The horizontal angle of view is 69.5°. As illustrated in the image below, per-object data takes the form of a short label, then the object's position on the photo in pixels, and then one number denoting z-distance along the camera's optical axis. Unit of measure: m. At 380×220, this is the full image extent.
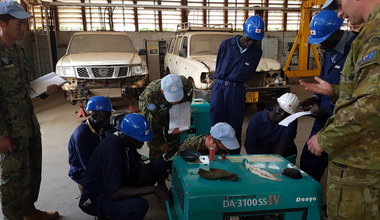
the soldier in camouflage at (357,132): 1.24
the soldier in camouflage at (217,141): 2.31
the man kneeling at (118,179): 2.02
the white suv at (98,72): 5.77
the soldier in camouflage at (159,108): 2.83
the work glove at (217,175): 1.71
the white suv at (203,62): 4.98
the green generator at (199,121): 3.58
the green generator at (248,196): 1.58
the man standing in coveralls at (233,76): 3.25
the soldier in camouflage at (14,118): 2.02
